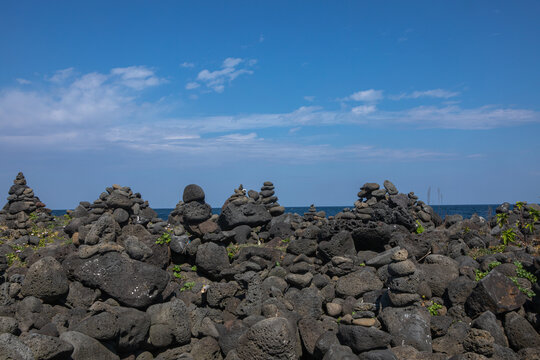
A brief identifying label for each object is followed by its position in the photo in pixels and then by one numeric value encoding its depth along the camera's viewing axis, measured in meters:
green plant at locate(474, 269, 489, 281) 16.16
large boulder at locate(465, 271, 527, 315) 14.26
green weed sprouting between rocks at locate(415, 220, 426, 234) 20.29
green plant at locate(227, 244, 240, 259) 18.18
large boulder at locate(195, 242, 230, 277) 17.11
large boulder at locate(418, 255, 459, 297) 15.70
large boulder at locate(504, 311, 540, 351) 13.61
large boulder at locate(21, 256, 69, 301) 14.51
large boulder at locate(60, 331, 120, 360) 11.32
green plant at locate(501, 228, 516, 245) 18.52
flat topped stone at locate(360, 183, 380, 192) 22.22
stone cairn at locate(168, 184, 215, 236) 18.73
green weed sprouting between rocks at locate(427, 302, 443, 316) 14.88
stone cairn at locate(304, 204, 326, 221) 22.04
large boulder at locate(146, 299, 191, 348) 13.55
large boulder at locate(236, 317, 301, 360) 12.05
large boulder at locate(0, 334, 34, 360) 9.40
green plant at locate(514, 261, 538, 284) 15.30
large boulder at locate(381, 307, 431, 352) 13.19
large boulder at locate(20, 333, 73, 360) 10.03
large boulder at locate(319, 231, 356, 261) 17.59
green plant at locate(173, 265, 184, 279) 17.11
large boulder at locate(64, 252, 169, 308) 14.20
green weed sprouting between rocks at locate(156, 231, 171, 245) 17.50
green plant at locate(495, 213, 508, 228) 18.98
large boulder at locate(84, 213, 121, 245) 15.74
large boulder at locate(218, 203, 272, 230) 21.28
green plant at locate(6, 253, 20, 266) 18.11
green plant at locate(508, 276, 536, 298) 14.71
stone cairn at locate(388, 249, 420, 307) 14.14
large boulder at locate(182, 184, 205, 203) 19.53
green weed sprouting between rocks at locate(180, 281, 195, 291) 16.52
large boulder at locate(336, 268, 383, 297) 15.90
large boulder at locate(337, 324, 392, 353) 12.44
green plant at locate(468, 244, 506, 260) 18.14
